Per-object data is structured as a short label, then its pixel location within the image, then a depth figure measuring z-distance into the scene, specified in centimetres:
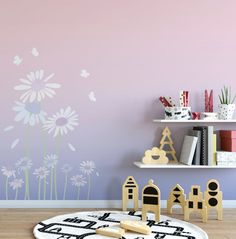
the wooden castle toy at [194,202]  255
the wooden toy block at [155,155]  287
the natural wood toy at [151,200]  245
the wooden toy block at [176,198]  266
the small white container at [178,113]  283
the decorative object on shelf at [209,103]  288
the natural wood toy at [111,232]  215
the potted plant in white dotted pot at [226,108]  283
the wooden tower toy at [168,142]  293
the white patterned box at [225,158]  281
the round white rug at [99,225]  218
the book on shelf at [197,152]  281
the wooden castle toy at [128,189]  278
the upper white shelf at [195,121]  281
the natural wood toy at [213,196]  260
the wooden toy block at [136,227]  221
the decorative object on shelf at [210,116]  284
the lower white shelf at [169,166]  278
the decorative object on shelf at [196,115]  286
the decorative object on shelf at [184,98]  287
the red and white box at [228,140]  284
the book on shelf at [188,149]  280
